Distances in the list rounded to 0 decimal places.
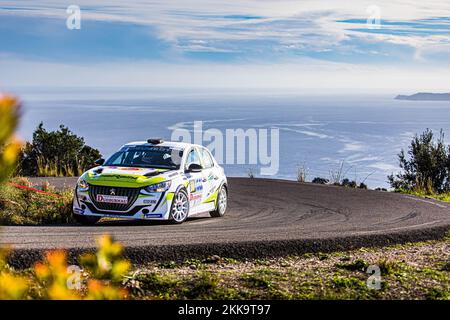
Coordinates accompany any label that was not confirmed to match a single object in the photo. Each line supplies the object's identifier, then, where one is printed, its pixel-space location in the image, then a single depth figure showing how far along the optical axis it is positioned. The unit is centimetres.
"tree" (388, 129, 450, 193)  2664
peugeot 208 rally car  1369
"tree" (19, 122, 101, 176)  2658
